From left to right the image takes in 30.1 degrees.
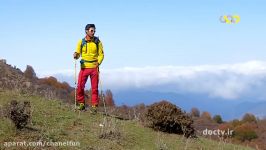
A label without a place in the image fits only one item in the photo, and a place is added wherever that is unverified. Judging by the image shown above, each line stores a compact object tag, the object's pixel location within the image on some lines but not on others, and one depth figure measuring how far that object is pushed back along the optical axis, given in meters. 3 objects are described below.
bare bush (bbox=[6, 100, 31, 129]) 10.42
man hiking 15.79
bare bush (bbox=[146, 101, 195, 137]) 15.34
